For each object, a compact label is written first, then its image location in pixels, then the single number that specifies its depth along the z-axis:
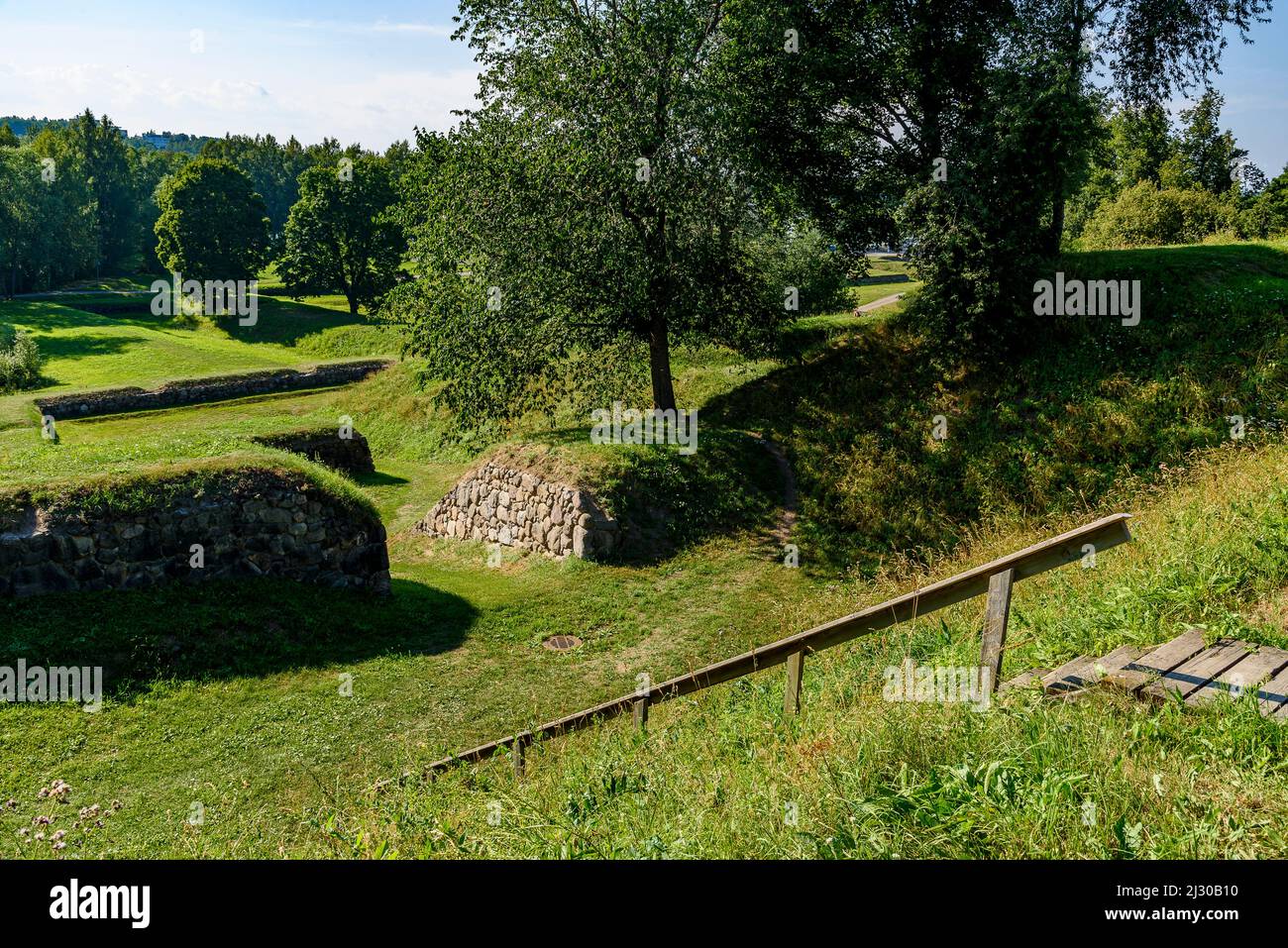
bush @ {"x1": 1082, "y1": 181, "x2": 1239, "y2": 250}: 39.53
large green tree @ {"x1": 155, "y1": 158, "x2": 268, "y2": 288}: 69.44
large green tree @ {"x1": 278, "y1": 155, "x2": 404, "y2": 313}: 66.94
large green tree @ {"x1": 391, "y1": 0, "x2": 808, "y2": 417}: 22.06
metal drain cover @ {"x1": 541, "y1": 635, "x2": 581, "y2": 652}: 16.16
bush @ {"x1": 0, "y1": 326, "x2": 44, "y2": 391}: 41.31
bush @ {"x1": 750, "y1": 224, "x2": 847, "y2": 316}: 30.98
